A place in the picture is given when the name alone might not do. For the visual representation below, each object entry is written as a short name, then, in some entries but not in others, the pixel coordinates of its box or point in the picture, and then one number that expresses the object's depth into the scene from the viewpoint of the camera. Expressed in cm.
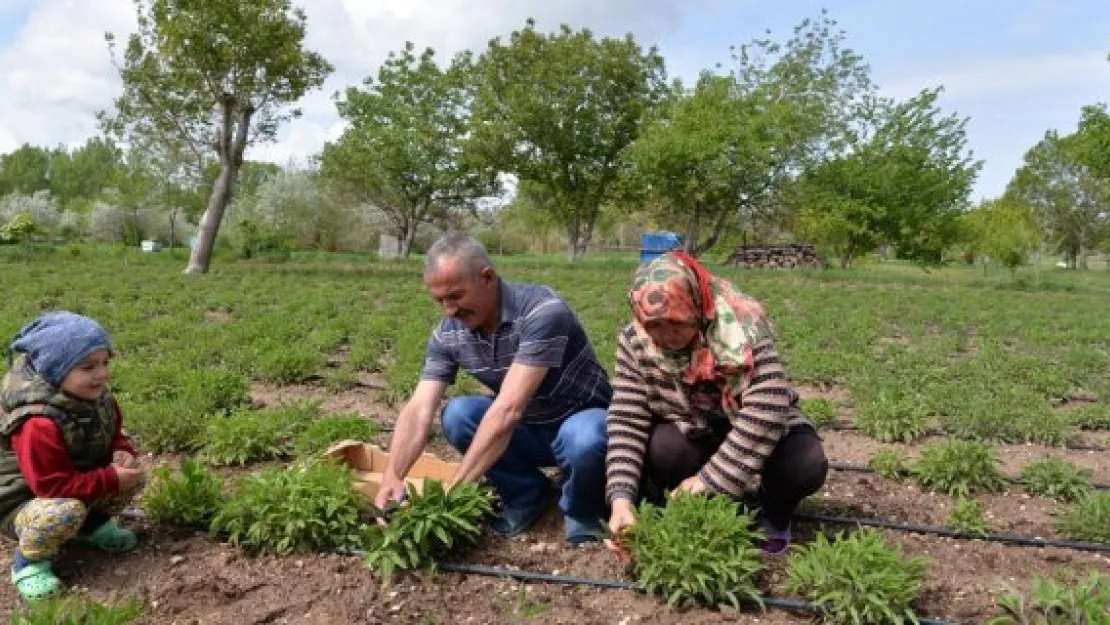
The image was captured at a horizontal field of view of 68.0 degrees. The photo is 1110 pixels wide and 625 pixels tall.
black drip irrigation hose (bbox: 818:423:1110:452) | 591
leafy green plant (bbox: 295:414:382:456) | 502
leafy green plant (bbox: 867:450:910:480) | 489
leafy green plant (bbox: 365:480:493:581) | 340
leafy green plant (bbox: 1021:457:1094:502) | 455
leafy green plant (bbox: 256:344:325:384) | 746
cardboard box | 437
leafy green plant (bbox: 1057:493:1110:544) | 384
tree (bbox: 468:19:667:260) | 3594
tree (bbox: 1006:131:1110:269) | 6091
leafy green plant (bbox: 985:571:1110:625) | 274
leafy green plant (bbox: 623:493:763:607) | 311
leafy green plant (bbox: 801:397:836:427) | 632
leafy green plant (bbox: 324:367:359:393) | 727
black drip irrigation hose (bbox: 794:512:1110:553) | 383
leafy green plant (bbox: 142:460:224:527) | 391
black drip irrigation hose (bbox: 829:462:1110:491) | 509
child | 325
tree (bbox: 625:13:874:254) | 3238
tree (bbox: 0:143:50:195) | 6788
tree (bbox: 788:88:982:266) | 3334
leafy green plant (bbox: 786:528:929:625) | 296
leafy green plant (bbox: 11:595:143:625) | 259
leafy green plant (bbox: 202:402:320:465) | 500
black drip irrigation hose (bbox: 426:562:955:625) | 315
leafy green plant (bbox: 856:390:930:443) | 591
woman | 323
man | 352
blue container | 3584
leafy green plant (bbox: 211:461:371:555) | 359
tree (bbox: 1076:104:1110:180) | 2577
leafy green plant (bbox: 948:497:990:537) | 392
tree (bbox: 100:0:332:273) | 2011
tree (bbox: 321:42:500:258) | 4022
